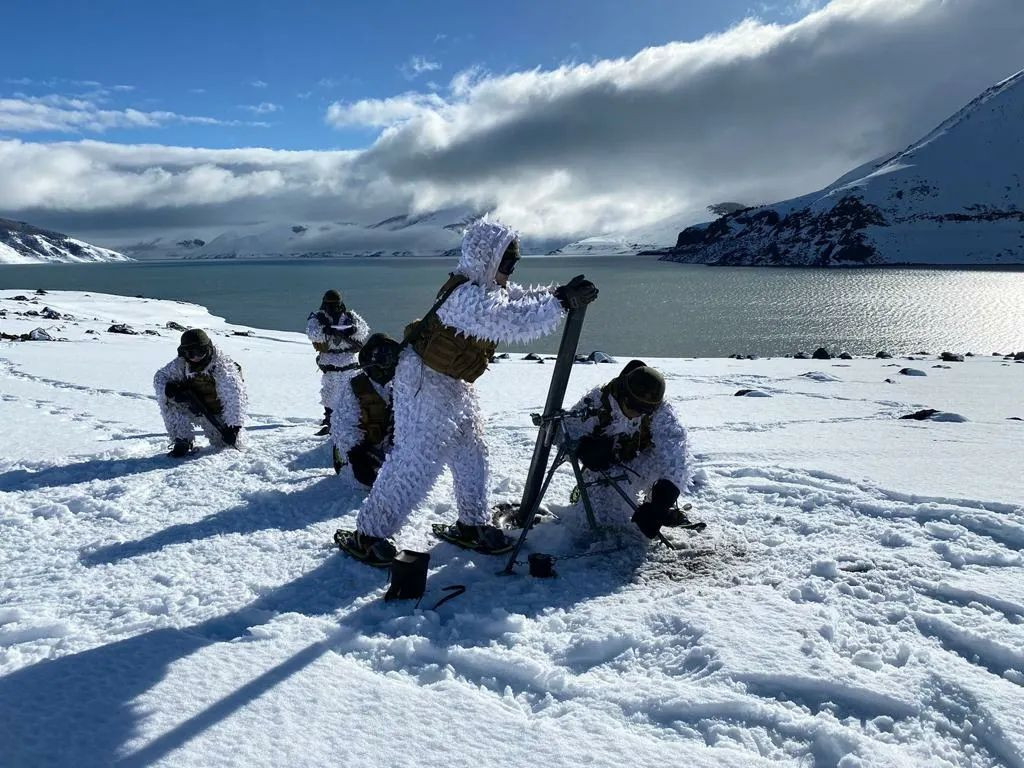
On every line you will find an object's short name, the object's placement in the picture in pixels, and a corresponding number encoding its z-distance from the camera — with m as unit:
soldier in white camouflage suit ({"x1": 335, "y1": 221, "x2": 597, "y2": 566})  3.87
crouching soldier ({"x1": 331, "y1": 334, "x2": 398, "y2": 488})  5.24
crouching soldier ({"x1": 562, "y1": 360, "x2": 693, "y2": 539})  4.07
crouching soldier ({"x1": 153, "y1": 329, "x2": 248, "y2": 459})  6.52
